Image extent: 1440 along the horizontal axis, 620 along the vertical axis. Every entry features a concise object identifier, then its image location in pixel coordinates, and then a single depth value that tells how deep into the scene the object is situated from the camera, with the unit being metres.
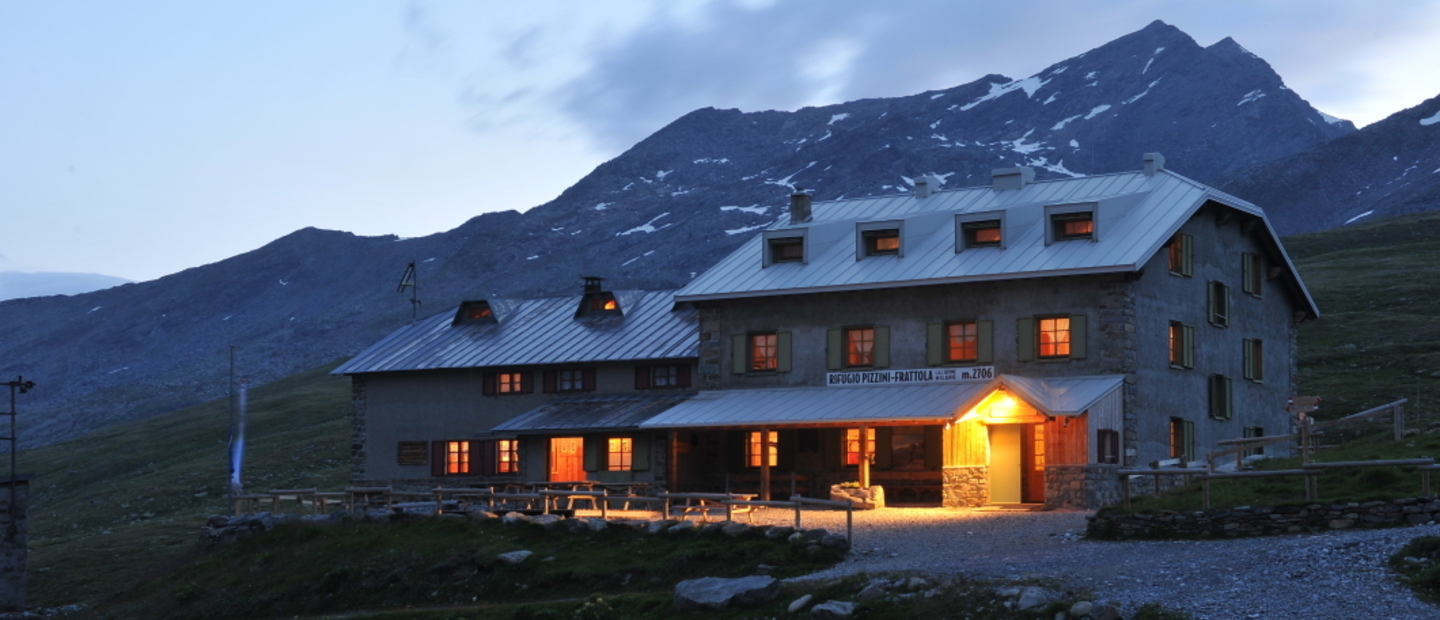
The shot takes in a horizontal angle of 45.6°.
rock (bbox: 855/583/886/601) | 23.73
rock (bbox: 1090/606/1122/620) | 20.48
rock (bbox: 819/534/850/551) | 29.01
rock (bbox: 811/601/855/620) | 23.22
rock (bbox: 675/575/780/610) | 25.12
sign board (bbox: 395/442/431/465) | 52.22
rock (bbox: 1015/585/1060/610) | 21.68
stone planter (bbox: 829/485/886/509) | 39.12
